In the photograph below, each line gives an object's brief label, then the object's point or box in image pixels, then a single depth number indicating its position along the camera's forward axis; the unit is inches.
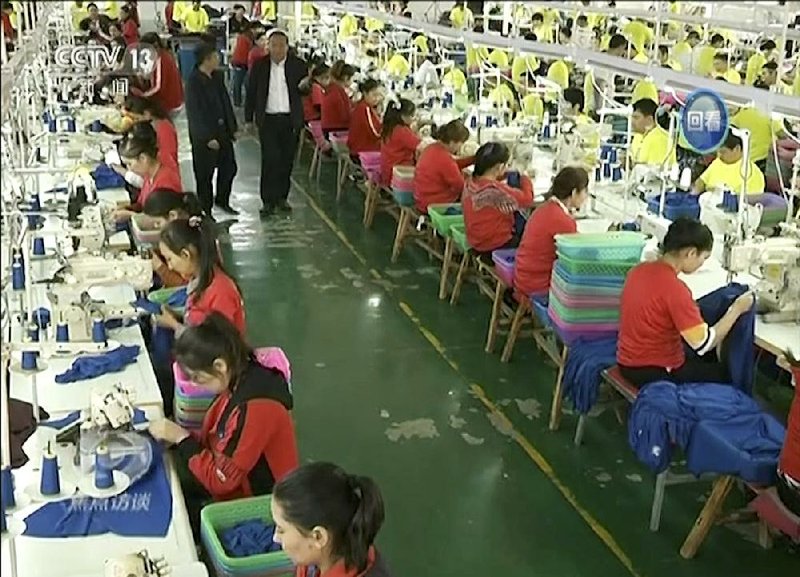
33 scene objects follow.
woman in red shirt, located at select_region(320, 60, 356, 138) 369.1
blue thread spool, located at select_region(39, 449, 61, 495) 111.7
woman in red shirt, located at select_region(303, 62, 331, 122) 392.0
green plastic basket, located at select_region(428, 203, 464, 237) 260.2
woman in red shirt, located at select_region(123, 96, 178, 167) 262.4
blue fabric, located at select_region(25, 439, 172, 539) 105.3
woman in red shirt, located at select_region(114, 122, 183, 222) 224.2
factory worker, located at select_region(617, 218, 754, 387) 165.6
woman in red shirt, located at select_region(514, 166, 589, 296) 209.5
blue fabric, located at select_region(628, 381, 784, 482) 146.4
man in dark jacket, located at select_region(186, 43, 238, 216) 317.7
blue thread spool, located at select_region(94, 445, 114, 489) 112.6
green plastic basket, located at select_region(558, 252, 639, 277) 188.1
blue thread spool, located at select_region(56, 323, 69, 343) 147.6
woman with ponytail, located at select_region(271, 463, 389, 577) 88.4
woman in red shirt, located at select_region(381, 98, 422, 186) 302.8
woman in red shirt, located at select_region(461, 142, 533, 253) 238.5
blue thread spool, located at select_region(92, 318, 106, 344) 148.6
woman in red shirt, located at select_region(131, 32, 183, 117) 393.1
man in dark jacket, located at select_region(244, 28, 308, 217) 336.5
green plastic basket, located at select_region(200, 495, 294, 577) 103.4
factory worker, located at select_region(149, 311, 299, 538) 118.4
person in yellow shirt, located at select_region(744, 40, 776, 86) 423.2
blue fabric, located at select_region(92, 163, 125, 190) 259.1
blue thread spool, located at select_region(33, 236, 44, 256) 188.5
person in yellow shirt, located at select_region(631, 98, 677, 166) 258.4
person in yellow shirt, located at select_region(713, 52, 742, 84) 391.9
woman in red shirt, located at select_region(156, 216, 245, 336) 153.3
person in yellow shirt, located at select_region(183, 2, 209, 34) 629.3
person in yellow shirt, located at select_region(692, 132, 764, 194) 241.8
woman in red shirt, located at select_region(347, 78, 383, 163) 340.5
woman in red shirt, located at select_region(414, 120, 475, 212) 270.2
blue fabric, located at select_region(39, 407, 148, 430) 126.6
